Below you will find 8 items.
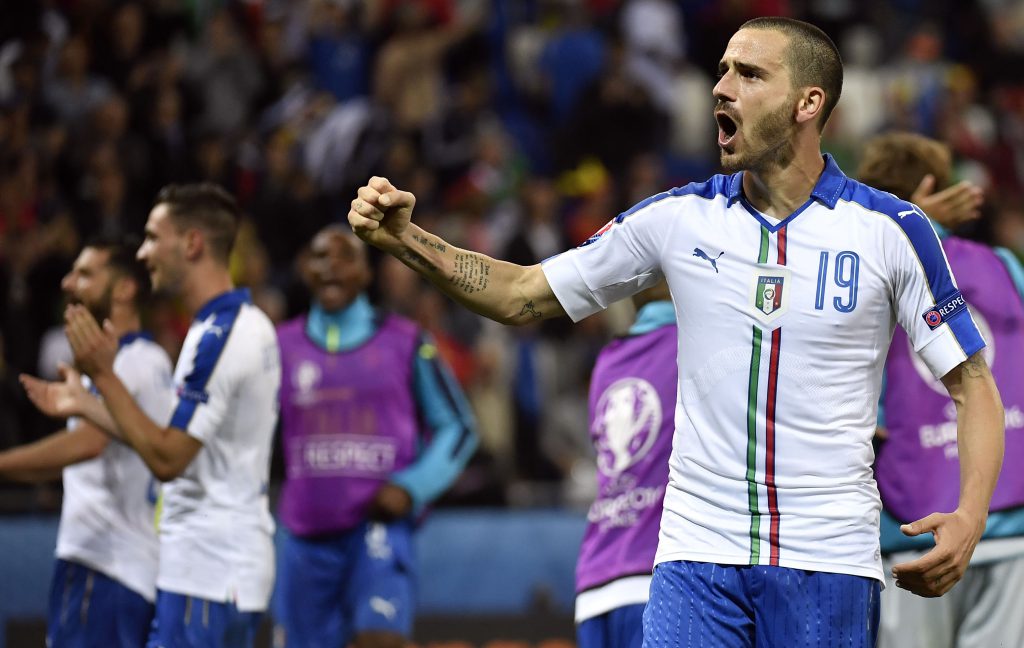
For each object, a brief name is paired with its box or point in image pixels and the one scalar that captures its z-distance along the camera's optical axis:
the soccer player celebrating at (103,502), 11.97
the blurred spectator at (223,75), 25.62
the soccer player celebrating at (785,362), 7.95
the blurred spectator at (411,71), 27.69
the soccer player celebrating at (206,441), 10.84
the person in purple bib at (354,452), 14.81
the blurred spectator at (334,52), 27.77
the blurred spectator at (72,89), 23.16
